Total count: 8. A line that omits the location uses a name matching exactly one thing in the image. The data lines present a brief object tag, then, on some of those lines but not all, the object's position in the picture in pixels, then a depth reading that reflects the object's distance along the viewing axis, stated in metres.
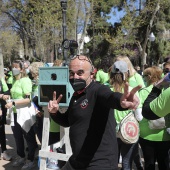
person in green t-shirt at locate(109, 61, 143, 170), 3.50
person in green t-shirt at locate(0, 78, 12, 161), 5.58
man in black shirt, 2.26
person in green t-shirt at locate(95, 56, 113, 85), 7.96
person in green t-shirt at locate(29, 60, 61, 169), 4.43
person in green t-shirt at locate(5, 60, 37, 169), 4.93
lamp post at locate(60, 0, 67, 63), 10.02
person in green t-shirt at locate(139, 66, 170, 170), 3.46
